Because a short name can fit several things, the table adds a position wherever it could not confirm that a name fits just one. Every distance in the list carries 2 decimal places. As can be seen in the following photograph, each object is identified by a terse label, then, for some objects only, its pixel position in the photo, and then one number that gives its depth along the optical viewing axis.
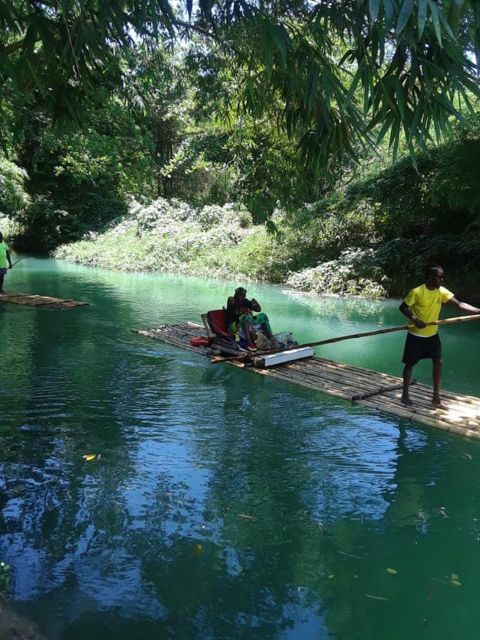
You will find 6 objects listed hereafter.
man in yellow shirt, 5.59
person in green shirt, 11.64
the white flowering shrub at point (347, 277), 15.76
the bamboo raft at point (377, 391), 5.68
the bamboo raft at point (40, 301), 11.87
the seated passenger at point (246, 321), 8.23
